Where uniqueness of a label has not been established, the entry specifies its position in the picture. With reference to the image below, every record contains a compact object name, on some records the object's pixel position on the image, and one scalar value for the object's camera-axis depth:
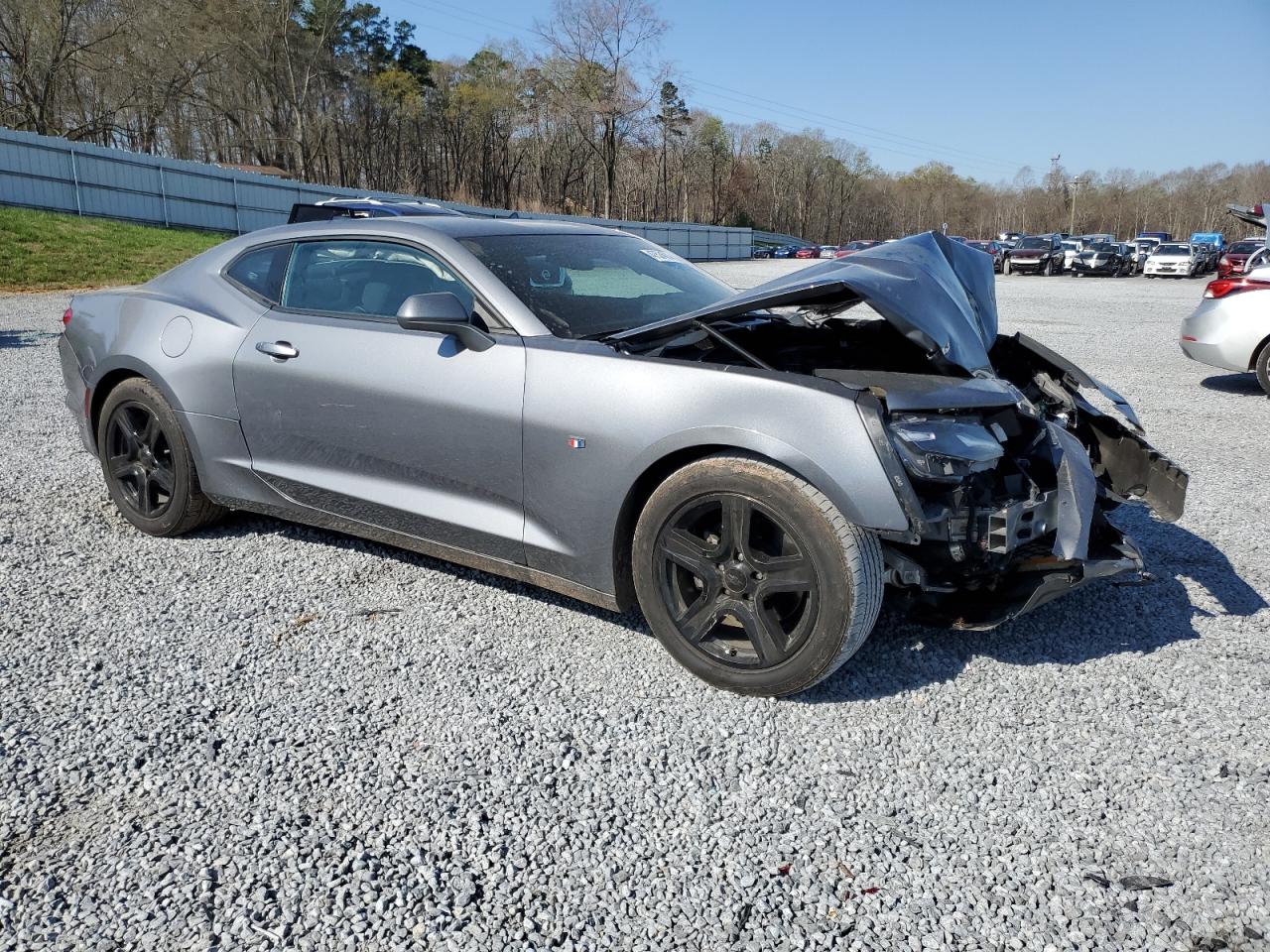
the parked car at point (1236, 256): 25.50
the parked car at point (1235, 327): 8.80
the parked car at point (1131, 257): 43.83
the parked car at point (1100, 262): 41.44
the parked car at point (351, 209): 10.62
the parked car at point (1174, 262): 38.03
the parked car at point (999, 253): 42.31
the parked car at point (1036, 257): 40.88
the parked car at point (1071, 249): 42.28
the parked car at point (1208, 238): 56.62
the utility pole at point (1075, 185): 101.64
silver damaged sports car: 2.83
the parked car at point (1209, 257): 40.75
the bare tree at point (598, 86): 56.31
